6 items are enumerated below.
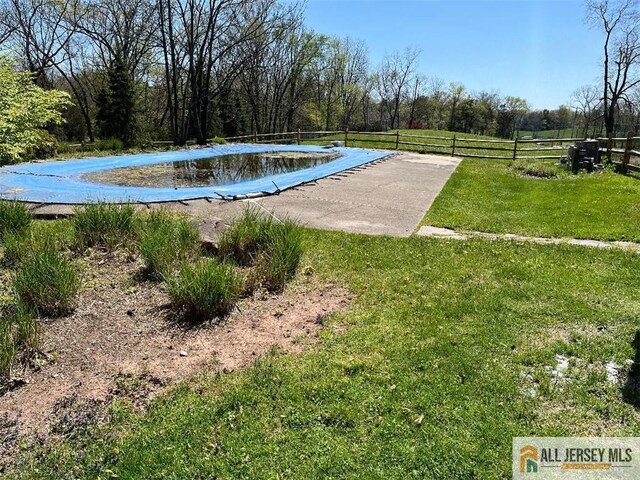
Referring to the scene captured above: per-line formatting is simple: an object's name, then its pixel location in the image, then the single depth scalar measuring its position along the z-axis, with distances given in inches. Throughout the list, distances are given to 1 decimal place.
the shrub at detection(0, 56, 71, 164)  243.3
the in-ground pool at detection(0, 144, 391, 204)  334.6
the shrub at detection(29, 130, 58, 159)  536.8
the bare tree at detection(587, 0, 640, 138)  1019.2
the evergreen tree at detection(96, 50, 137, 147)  791.1
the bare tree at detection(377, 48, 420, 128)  1859.0
